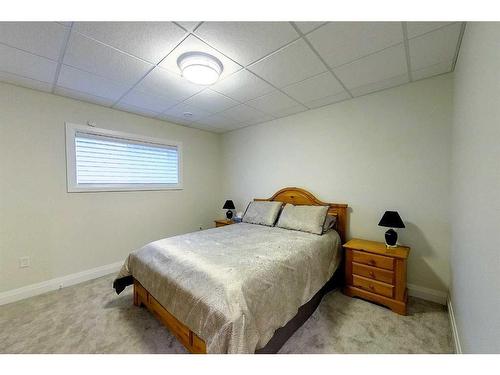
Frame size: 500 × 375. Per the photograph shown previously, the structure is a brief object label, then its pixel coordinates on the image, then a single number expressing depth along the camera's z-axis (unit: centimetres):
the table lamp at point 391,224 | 205
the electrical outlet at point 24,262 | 222
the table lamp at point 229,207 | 376
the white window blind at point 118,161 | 261
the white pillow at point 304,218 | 246
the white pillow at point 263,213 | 291
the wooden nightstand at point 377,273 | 192
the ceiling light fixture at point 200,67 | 167
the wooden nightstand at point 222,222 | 364
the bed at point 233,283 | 119
